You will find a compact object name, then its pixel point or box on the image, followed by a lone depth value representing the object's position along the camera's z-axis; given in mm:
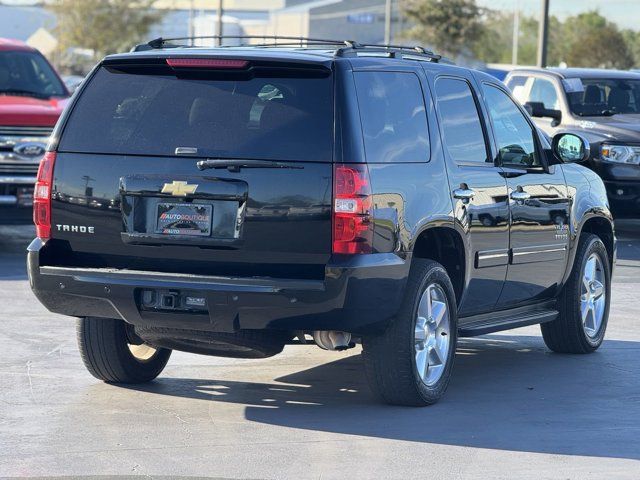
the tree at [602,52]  67812
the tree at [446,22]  74500
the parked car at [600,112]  16141
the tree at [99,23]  86188
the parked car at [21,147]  14500
